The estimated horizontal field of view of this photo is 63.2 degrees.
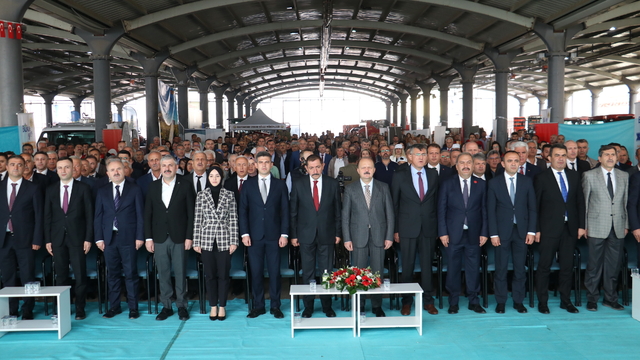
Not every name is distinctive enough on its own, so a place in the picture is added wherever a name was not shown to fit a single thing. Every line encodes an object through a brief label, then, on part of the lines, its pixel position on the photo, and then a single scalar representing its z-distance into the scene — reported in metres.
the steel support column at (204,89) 27.75
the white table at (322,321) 5.02
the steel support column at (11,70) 8.45
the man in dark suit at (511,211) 5.55
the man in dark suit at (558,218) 5.60
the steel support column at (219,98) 32.35
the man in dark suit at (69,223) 5.53
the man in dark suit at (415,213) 5.58
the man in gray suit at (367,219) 5.43
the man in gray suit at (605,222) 5.62
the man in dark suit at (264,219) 5.50
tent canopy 20.30
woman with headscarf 5.39
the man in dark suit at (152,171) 6.69
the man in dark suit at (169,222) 5.47
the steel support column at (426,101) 31.74
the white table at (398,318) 5.01
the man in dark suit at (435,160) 6.37
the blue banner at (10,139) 8.49
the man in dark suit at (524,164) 6.59
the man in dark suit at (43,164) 6.70
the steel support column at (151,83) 18.19
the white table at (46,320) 5.04
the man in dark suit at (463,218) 5.57
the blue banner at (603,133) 10.34
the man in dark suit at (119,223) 5.54
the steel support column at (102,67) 14.26
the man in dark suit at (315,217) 5.46
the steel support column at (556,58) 14.27
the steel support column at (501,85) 18.66
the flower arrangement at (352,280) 4.92
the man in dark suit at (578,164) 7.24
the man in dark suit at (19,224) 5.50
